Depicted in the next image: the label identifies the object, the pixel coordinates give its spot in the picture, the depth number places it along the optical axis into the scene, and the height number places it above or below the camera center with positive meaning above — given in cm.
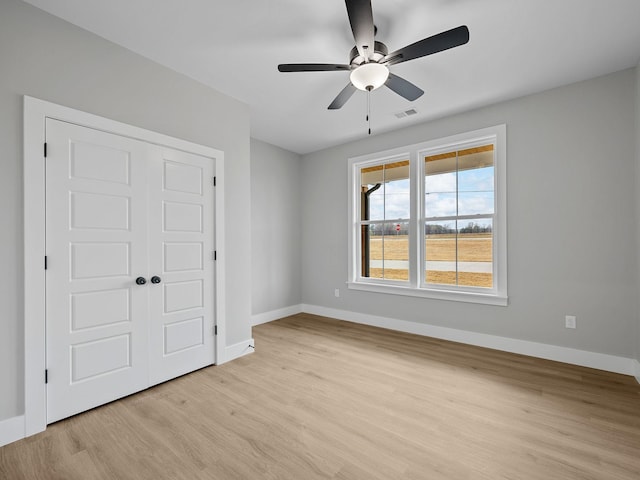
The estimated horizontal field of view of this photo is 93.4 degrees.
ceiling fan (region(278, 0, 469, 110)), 176 +125
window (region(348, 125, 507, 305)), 356 +28
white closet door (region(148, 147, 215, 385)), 263 -19
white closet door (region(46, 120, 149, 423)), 208 -19
